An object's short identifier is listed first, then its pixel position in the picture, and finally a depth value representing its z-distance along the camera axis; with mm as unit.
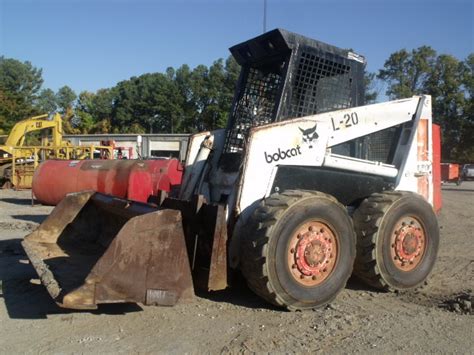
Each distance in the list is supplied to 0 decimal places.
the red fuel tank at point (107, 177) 10875
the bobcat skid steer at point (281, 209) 4465
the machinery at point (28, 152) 22453
